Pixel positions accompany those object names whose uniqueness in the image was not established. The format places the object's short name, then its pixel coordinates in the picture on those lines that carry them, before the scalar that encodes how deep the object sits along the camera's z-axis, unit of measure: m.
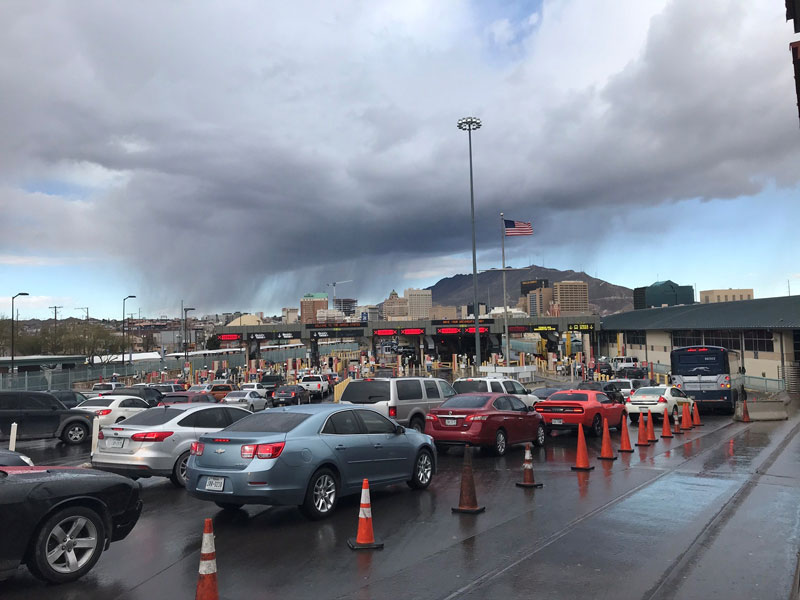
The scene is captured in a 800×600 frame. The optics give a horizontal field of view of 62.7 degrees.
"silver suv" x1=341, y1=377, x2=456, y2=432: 16.86
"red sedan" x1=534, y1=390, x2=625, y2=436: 19.89
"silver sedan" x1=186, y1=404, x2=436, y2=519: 8.41
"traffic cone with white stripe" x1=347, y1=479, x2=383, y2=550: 7.66
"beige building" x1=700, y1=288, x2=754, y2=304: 191.75
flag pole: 37.66
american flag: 38.91
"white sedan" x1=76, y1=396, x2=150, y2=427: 20.27
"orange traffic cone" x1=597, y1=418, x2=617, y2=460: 15.20
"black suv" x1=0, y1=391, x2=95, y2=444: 18.05
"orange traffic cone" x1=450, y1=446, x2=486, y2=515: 9.50
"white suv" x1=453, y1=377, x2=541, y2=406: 20.88
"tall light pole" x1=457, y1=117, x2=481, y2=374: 36.34
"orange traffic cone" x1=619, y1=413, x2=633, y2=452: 16.30
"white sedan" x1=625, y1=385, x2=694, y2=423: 25.53
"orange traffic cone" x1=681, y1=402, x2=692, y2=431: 22.79
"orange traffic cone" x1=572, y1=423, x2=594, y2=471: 13.69
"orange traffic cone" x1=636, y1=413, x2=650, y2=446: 17.92
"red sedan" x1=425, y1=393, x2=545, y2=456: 15.20
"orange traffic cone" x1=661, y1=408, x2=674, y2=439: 19.84
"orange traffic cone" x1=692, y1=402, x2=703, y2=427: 24.46
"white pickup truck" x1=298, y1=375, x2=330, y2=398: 46.28
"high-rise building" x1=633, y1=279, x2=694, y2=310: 190.75
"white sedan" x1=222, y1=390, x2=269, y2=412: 31.97
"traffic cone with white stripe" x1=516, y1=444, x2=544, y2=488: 11.59
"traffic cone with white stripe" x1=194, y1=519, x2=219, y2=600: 5.40
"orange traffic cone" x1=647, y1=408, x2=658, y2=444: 18.67
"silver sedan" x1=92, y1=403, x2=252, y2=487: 11.33
